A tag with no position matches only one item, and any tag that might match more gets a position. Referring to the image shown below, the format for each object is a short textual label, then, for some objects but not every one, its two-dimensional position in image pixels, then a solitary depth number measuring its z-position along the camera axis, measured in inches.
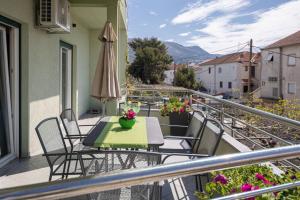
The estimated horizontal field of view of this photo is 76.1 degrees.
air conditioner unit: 117.8
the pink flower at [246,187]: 44.6
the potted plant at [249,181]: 45.4
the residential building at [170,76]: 1402.7
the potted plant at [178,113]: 159.1
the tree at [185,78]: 1007.0
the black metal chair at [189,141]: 96.9
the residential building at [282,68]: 672.1
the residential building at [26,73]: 105.3
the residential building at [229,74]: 1074.1
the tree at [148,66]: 872.0
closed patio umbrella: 117.6
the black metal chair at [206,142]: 77.0
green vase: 94.6
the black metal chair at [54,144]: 73.2
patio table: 75.0
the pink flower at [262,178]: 49.6
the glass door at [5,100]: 103.2
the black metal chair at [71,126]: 91.8
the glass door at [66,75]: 185.6
